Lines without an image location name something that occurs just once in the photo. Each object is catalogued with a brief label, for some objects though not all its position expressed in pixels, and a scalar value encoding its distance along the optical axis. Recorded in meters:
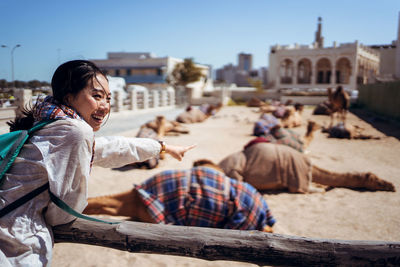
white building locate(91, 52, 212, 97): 38.81
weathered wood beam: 1.91
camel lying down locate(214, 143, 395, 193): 4.85
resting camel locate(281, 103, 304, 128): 12.16
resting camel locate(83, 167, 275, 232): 3.30
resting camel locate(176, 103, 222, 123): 14.10
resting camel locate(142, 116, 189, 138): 8.49
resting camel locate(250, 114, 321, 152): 7.08
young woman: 1.49
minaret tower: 44.73
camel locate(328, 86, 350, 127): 11.71
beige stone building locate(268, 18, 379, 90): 35.75
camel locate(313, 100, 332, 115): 16.67
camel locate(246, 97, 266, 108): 23.84
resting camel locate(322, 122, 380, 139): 9.39
